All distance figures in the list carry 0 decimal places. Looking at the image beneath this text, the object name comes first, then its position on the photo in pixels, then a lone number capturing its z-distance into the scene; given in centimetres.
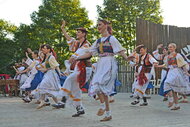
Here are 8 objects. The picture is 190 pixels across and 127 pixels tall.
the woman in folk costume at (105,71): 541
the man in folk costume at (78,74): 605
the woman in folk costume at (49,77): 760
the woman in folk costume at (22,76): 1360
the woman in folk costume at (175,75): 750
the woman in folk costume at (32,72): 956
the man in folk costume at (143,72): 859
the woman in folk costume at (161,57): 790
